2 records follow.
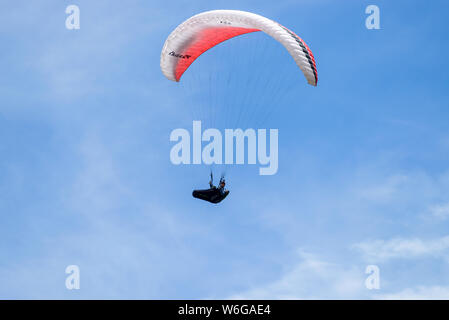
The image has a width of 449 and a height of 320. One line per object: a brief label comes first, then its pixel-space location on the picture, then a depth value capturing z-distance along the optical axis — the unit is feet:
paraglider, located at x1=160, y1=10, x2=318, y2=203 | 137.28
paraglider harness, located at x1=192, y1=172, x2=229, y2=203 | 149.79
